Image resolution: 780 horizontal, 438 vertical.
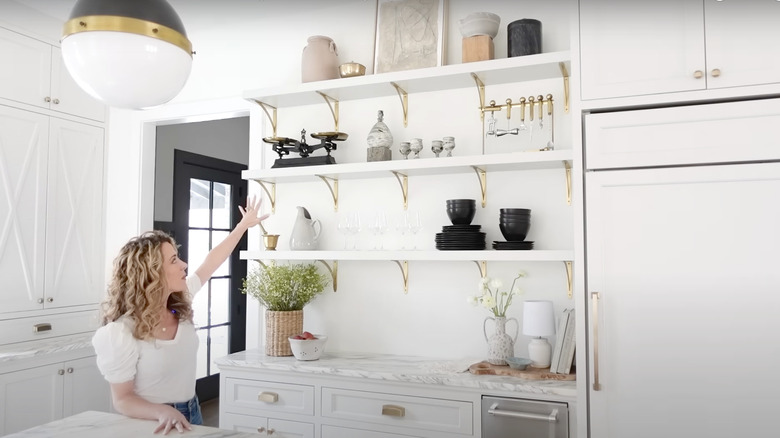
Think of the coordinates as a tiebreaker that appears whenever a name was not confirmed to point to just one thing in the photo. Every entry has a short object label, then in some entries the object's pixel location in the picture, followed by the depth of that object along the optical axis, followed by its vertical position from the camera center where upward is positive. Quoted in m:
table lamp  2.54 -0.34
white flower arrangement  2.68 -0.23
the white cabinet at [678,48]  2.11 +0.73
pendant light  1.39 +0.46
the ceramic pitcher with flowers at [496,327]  2.66 -0.36
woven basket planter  3.04 -0.43
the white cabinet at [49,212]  3.30 +0.19
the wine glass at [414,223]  2.95 +0.11
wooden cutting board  2.44 -0.53
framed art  3.04 +1.09
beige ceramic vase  3.20 +0.99
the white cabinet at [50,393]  3.05 -0.82
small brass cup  3.22 +0.02
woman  1.99 -0.32
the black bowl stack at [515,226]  2.69 +0.09
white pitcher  3.17 +0.06
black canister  2.76 +0.97
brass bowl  3.10 +0.91
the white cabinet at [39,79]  3.30 +0.95
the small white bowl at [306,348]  2.88 -0.50
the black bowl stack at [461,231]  2.76 +0.07
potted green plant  3.04 -0.27
